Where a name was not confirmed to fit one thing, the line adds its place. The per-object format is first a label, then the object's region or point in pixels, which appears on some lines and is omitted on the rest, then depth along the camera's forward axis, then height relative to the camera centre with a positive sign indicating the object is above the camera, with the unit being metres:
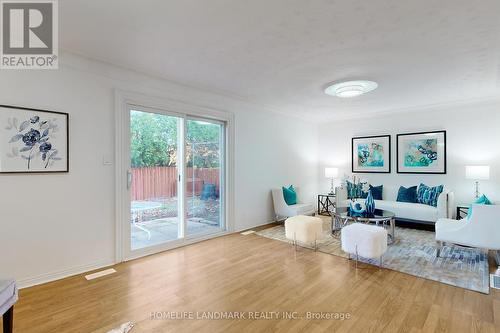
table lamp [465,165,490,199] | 4.48 -0.12
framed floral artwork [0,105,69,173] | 2.57 +0.27
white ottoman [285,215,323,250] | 3.72 -0.94
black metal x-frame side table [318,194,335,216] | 6.45 -0.98
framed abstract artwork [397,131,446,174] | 5.24 +0.27
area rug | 2.83 -1.25
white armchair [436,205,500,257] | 3.02 -0.81
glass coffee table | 3.93 -0.81
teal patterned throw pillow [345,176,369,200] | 5.94 -0.56
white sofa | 4.55 -0.83
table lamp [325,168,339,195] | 6.39 -0.19
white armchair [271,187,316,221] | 5.20 -0.88
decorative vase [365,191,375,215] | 4.08 -0.65
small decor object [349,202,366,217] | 4.09 -0.73
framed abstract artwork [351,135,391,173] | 5.91 +0.27
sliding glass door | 3.62 -0.20
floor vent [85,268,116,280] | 2.90 -1.26
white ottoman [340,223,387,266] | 3.06 -0.92
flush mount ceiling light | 3.72 +1.17
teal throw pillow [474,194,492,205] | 3.51 -0.50
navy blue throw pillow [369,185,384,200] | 5.86 -0.62
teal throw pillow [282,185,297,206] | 5.46 -0.66
